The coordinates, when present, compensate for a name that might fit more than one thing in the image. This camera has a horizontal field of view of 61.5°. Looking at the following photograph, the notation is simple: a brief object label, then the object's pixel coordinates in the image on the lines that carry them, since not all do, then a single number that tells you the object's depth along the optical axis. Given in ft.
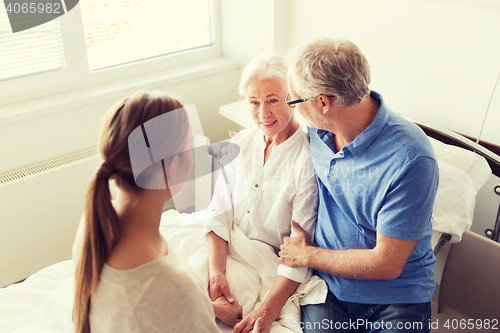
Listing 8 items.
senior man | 3.88
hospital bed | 4.18
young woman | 2.63
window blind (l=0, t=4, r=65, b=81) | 6.68
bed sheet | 4.06
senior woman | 4.69
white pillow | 4.82
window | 6.91
